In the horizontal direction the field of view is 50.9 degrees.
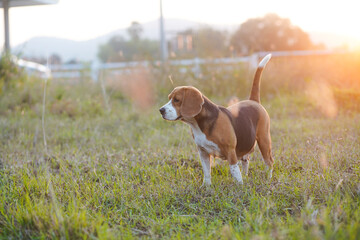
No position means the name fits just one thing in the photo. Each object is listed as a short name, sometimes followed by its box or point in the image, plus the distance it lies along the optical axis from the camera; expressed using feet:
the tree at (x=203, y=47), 38.39
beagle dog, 12.12
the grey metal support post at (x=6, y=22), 33.24
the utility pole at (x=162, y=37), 52.07
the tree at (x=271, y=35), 74.95
